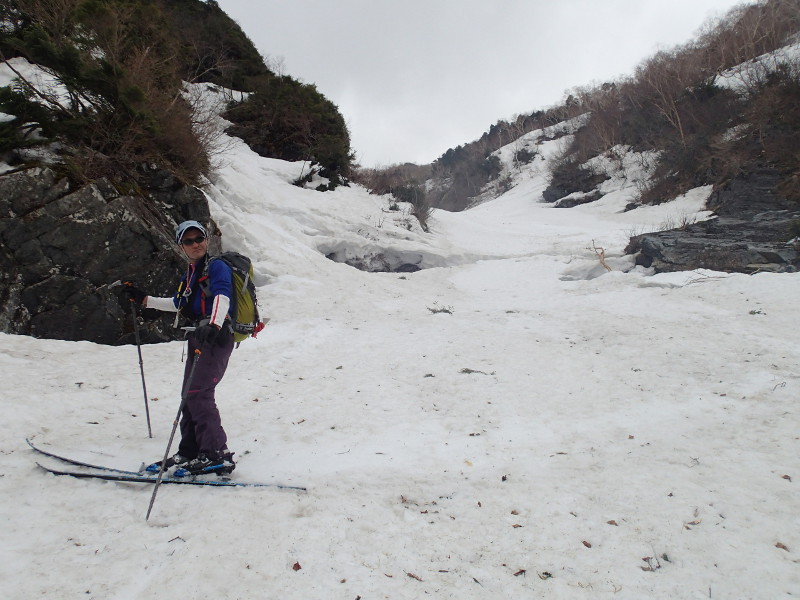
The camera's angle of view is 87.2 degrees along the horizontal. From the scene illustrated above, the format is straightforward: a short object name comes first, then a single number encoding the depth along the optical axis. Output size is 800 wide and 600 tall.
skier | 3.68
